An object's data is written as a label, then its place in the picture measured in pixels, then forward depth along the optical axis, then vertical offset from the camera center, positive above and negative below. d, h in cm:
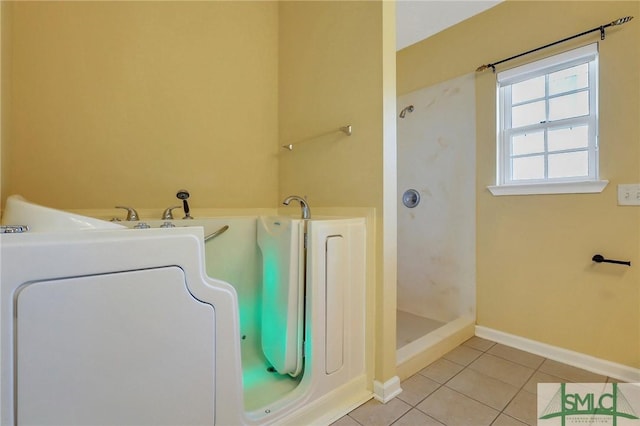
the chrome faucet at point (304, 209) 138 +2
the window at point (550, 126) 170 +58
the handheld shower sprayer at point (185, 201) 154 +7
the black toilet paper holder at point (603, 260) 152 -29
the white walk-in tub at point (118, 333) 65 -33
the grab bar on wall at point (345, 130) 153 +47
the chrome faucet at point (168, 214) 161 -1
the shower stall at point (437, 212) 218 +0
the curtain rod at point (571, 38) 153 +108
